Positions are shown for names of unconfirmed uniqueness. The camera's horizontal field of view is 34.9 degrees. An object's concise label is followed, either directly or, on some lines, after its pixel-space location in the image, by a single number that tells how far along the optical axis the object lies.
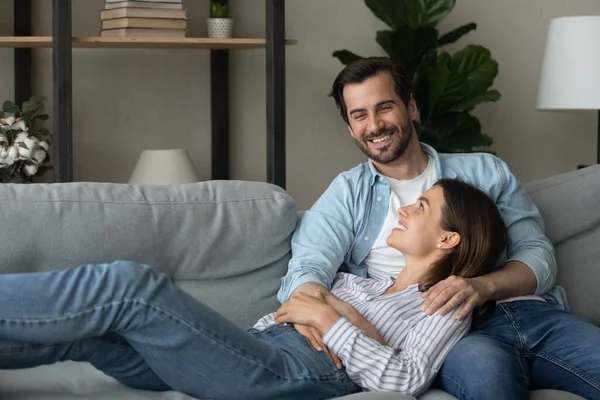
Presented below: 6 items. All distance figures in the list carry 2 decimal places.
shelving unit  3.06
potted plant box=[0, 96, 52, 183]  3.14
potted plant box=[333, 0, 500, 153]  3.70
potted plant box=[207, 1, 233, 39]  3.46
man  1.92
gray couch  1.96
